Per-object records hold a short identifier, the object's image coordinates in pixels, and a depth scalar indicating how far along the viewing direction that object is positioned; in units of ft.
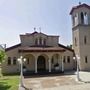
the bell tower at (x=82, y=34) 50.12
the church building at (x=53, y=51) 48.11
